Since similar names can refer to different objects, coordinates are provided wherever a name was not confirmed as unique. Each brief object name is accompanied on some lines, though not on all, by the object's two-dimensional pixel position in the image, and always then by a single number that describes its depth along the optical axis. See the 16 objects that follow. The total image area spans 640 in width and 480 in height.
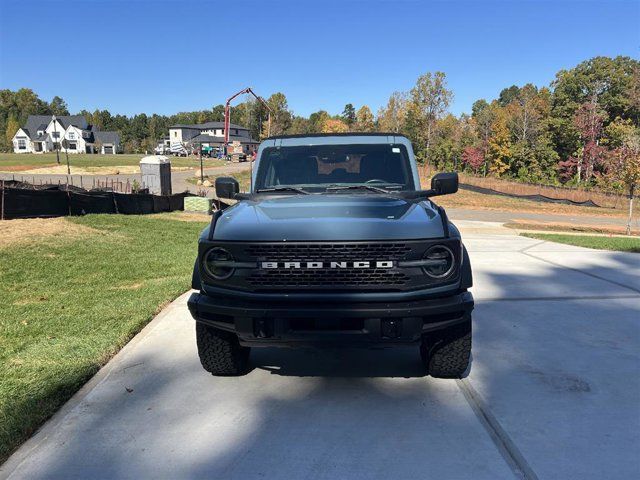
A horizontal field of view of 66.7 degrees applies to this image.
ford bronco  2.92
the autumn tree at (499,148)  56.31
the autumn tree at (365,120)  70.44
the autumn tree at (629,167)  21.57
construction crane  54.60
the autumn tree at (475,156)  59.59
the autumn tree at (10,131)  101.56
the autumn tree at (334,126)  78.46
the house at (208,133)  106.00
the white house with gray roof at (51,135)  98.44
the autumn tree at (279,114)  82.44
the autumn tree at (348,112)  112.06
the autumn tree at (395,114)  62.56
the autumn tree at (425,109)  54.86
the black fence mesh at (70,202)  12.22
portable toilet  21.19
